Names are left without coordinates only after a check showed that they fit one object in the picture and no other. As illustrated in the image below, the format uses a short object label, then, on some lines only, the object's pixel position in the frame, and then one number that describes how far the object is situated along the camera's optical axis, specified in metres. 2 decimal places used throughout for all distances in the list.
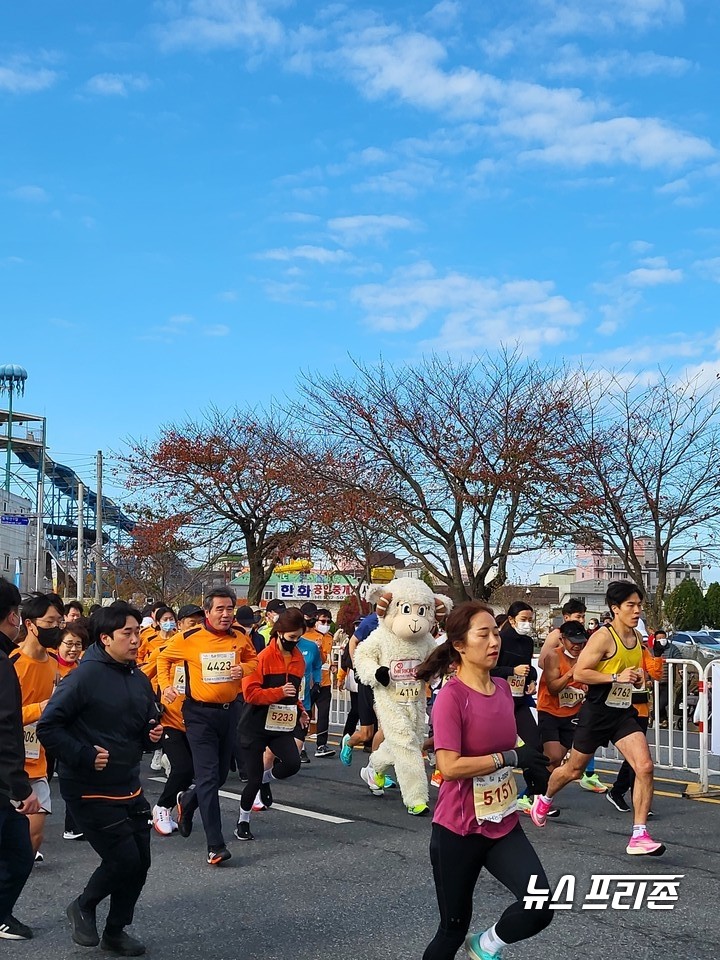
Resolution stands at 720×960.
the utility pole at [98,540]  34.83
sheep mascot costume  9.05
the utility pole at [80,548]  38.25
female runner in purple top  4.17
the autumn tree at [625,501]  22.66
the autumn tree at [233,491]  29.17
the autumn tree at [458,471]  22.53
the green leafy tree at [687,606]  36.56
